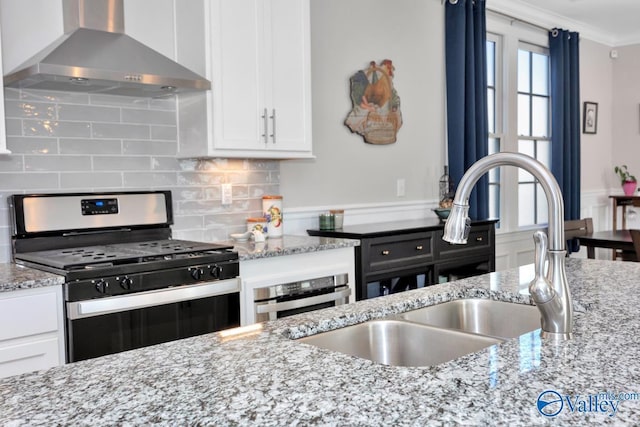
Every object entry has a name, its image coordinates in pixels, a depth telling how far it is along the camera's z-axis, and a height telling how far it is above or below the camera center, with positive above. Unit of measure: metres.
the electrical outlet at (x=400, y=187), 4.54 -0.03
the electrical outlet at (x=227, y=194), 3.47 -0.04
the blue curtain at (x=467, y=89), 4.75 +0.71
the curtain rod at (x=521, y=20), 5.31 +1.43
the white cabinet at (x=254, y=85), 3.06 +0.52
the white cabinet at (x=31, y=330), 2.17 -0.50
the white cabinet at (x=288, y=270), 2.89 -0.42
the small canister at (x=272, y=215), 3.53 -0.17
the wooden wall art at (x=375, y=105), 4.18 +0.54
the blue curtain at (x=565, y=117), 6.01 +0.61
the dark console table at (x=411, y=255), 3.47 -0.44
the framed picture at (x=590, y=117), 6.63 +0.66
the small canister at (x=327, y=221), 3.79 -0.22
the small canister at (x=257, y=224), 3.38 -0.21
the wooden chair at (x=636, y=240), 3.86 -0.38
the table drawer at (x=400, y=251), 3.50 -0.39
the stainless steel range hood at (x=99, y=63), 2.51 +0.52
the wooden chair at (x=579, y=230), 4.71 -0.38
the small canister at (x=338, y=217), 3.83 -0.20
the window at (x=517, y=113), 5.46 +0.62
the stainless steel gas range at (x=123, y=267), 2.32 -0.31
